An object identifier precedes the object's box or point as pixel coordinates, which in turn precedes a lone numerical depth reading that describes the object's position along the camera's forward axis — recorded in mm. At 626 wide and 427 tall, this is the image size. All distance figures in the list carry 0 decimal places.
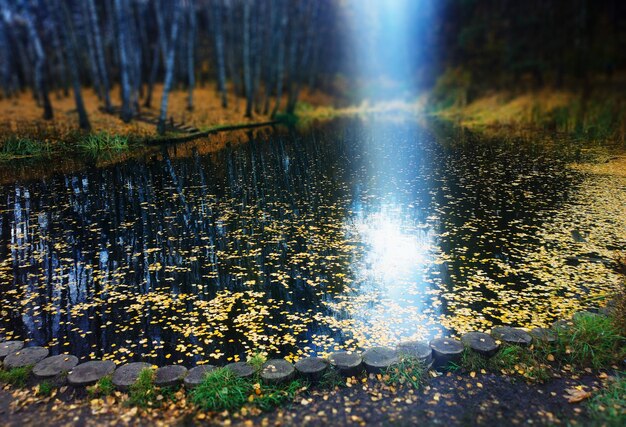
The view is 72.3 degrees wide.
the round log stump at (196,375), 4188
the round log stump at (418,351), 4492
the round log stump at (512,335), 4699
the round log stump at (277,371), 4242
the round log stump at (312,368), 4320
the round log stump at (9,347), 4797
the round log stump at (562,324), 4910
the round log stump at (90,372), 4250
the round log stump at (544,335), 4715
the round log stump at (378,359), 4426
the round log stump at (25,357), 4569
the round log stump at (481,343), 4559
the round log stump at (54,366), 4391
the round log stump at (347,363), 4379
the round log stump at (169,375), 4203
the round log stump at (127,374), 4195
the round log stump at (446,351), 4523
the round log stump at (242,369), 4289
